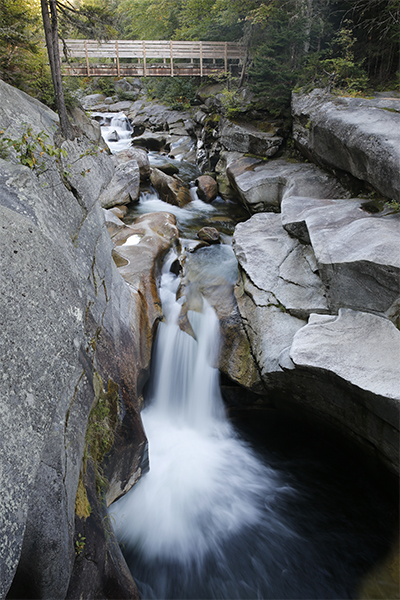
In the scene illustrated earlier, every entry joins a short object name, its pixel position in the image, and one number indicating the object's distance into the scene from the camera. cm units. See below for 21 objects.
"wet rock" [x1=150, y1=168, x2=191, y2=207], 1272
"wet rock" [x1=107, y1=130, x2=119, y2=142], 2082
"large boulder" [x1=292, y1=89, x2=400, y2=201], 637
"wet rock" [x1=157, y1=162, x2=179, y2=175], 1517
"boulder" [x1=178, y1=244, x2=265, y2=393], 614
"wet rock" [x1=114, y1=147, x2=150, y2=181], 1350
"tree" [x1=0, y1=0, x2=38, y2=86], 568
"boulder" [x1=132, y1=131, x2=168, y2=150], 1984
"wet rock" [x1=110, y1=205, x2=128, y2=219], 1064
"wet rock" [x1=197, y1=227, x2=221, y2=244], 983
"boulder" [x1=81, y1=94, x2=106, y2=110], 2831
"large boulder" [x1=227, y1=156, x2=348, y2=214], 912
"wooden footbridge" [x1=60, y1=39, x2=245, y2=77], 1769
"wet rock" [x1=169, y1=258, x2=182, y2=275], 825
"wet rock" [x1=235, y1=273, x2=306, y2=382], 560
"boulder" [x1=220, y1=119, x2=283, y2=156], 1259
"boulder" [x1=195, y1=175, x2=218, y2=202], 1334
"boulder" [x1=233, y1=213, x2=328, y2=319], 594
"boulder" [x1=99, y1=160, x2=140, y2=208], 1139
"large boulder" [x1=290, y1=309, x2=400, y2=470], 413
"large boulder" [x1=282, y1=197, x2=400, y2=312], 484
